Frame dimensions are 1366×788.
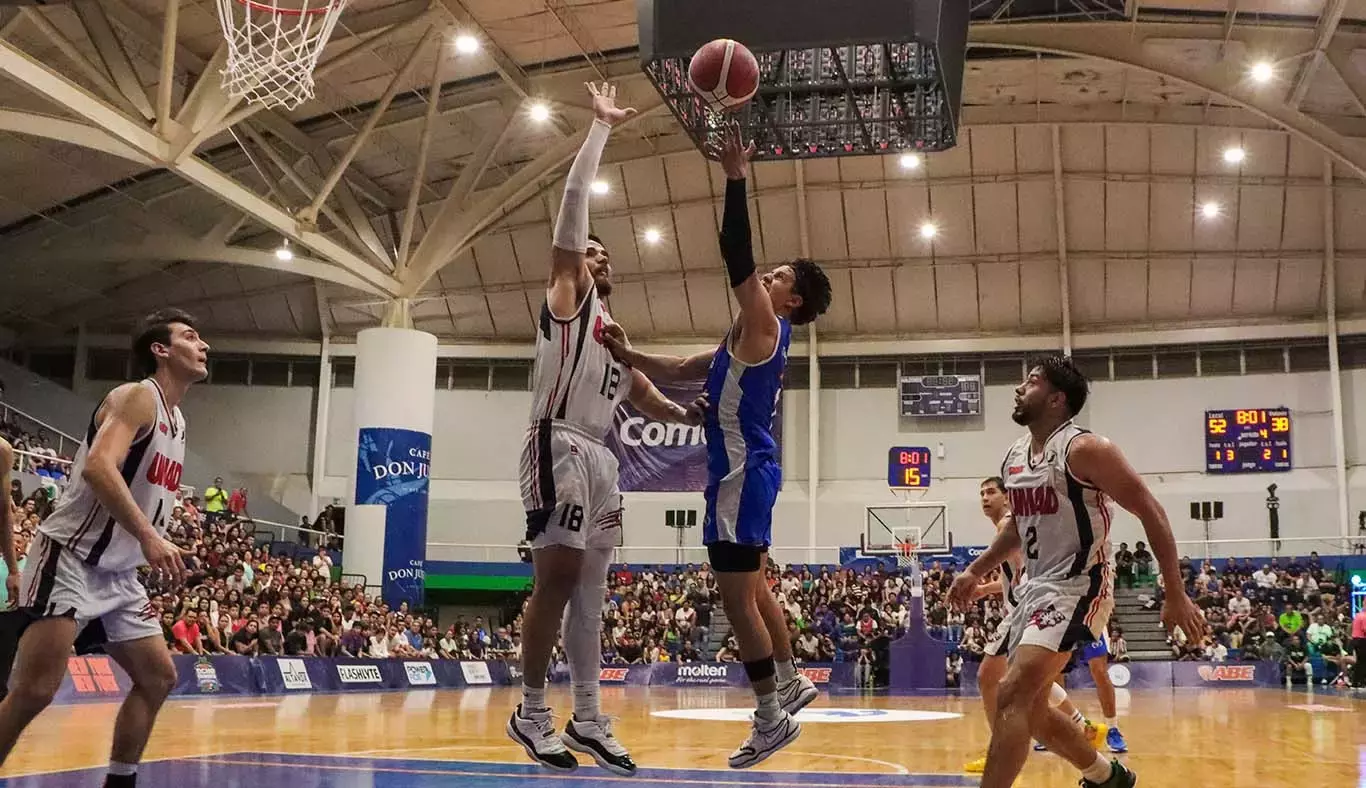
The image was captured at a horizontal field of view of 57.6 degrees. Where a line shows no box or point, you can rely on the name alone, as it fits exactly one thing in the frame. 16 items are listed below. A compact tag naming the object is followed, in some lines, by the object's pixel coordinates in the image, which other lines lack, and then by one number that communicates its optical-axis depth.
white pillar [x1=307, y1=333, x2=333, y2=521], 35.91
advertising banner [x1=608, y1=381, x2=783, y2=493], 29.62
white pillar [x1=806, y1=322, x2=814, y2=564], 34.75
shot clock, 28.19
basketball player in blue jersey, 5.45
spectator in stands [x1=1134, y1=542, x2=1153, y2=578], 29.89
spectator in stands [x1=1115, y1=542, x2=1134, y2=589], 29.89
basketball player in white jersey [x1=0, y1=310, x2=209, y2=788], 4.88
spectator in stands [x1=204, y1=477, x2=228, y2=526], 28.19
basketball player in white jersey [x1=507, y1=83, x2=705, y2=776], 5.43
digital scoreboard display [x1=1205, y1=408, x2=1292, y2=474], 32.44
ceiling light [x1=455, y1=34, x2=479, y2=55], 22.05
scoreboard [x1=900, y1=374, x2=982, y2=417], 34.84
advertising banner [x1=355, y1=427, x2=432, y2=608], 25.64
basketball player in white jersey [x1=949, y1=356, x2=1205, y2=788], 5.30
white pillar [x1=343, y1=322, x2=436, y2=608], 25.67
